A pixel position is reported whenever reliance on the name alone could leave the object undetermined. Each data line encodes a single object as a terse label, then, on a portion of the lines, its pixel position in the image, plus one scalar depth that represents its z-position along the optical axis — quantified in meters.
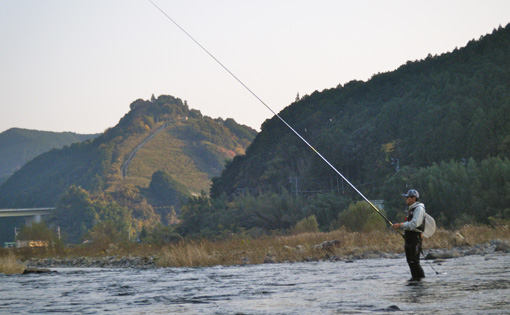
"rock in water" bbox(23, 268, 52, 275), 33.42
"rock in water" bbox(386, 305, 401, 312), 11.00
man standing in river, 14.30
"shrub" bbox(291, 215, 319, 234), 67.88
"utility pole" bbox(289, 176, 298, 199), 103.79
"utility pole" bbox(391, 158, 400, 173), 84.19
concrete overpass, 158.12
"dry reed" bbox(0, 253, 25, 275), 33.38
